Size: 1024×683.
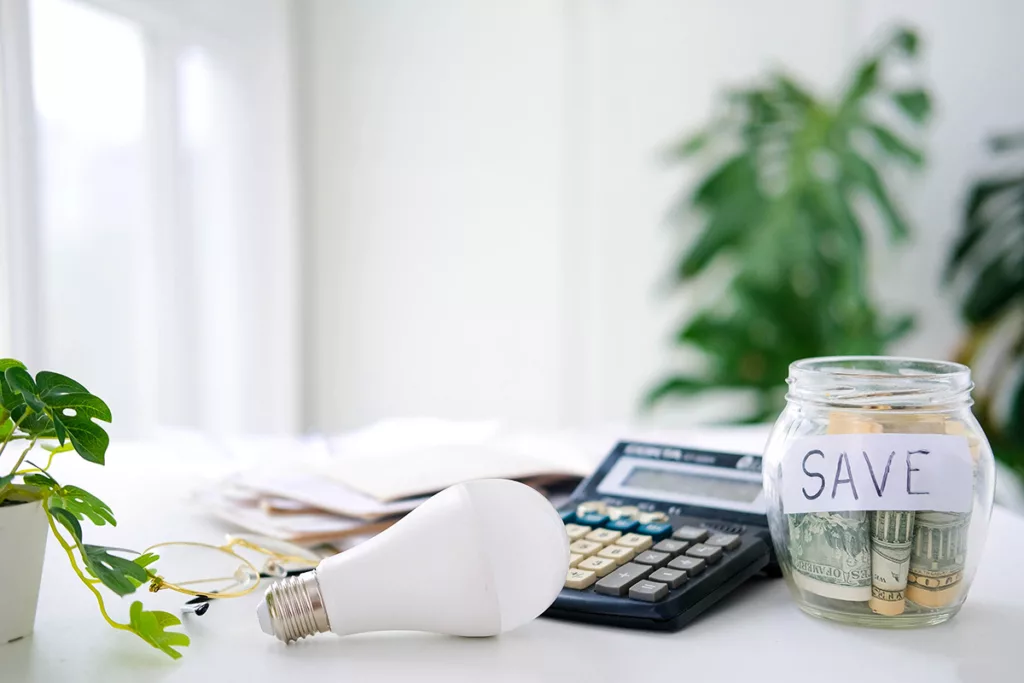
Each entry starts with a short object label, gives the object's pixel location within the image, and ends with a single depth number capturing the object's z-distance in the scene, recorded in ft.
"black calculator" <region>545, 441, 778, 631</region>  1.55
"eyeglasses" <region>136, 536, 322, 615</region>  1.72
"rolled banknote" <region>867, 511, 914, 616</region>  1.51
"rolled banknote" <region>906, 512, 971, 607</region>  1.51
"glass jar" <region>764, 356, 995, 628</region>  1.51
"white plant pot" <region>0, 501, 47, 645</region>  1.44
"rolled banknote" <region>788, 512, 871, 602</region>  1.53
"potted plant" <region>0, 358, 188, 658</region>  1.41
